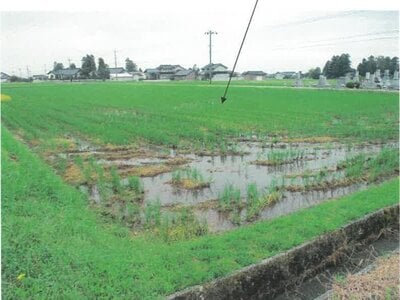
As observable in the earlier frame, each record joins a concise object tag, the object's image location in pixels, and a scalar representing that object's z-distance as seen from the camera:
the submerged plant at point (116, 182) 7.57
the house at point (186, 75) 70.06
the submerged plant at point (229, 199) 6.70
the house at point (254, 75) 85.12
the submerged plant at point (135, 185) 7.58
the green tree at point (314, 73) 65.88
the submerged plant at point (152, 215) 5.85
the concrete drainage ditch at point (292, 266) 3.92
